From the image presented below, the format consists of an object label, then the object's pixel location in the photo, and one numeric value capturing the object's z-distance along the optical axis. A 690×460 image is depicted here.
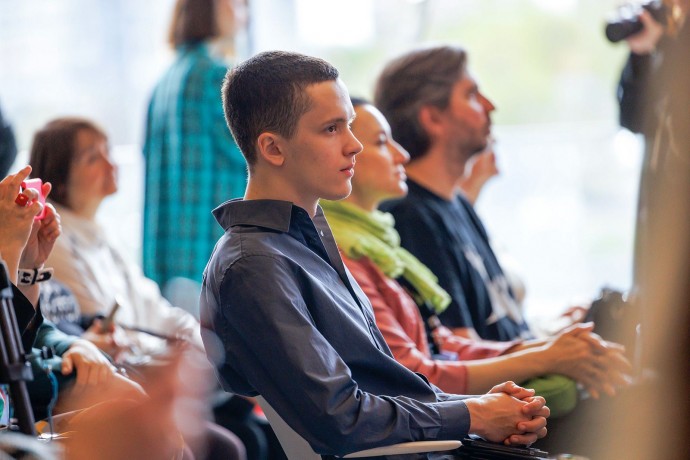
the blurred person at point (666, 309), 4.73
